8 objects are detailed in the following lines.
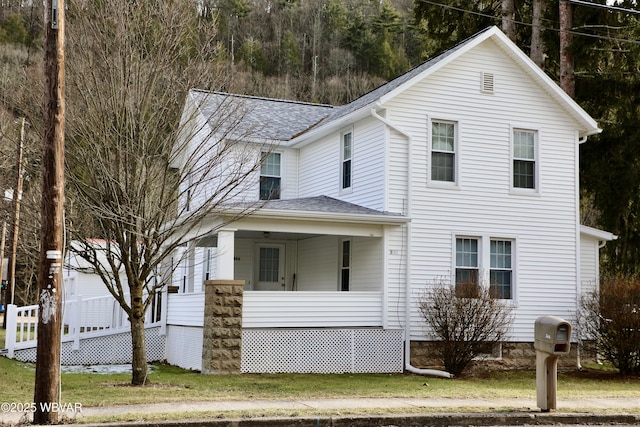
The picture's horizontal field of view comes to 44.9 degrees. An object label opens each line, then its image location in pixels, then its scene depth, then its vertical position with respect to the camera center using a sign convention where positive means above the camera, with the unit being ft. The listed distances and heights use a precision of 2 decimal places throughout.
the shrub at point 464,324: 54.60 -2.23
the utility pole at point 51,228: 30.66 +2.22
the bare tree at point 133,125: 40.27 +8.52
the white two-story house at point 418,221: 55.57 +5.30
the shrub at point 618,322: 55.67 -1.97
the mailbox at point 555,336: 36.14 -1.98
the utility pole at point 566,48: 79.92 +25.38
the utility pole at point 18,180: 42.22 +6.43
